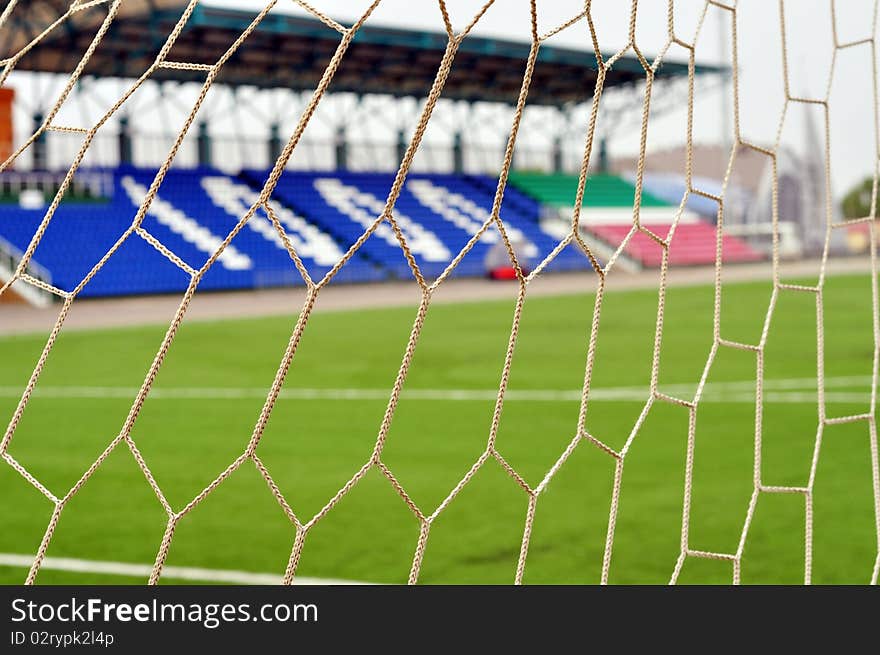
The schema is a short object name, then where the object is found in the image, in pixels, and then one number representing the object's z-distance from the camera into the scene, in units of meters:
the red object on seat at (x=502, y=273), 20.28
